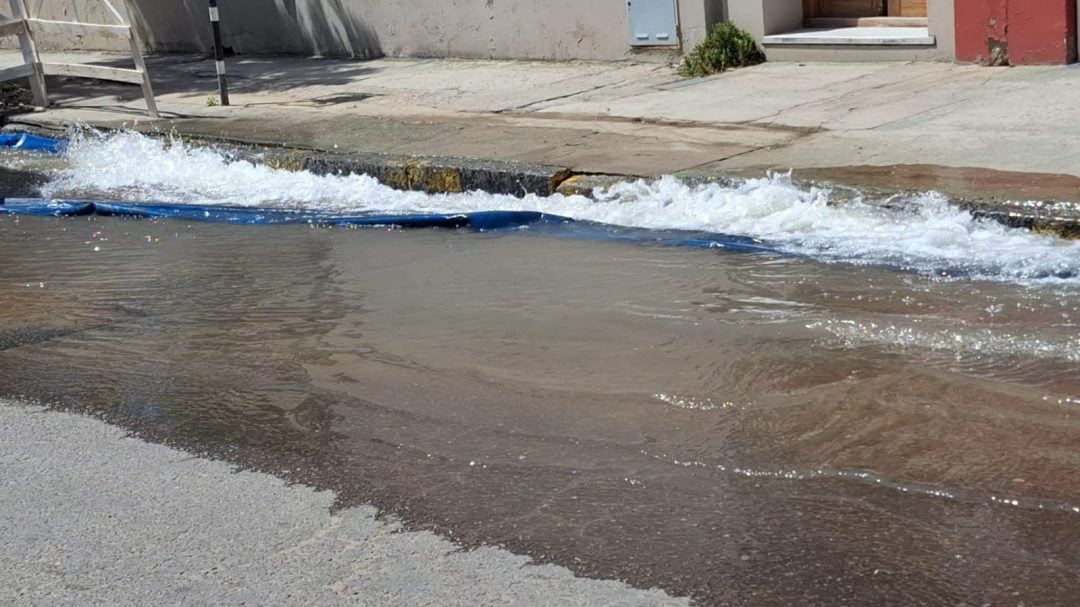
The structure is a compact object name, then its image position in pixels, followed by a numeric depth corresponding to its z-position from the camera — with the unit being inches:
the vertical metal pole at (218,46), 518.9
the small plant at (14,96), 585.6
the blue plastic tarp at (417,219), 310.0
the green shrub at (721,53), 516.7
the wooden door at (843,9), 509.0
